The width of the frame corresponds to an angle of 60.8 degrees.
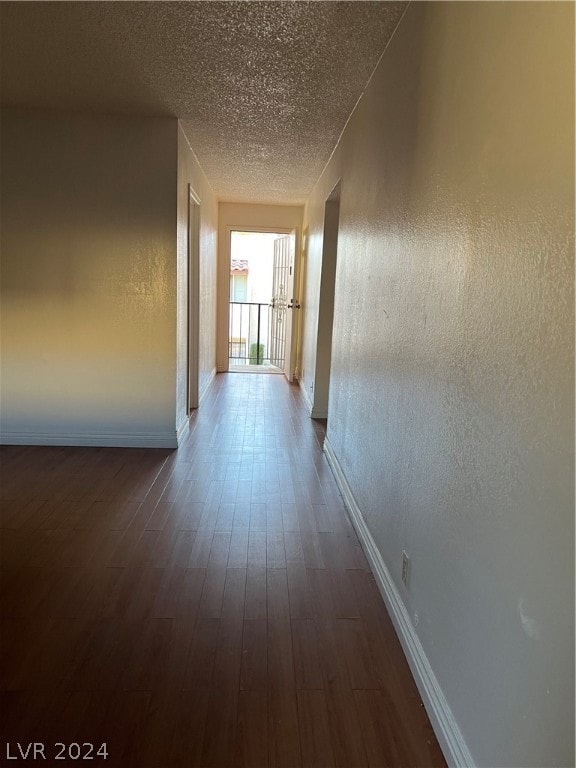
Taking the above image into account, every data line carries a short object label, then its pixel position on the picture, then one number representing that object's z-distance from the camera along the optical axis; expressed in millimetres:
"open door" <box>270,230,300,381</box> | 6898
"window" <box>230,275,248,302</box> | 14367
